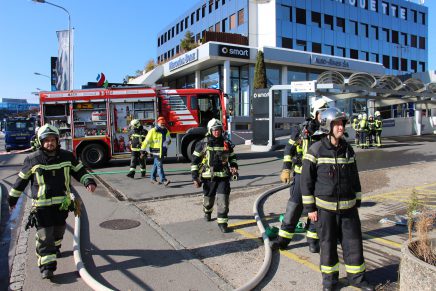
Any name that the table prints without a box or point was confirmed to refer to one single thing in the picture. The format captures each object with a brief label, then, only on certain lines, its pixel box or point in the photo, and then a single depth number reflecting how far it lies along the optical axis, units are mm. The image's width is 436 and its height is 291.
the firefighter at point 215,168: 5835
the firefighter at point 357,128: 19356
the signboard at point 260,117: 18812
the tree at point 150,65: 40375
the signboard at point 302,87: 17578
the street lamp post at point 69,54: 24812
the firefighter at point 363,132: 18625
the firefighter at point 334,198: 3725
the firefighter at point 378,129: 19039
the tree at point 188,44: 32938
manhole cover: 6176
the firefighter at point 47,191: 4277
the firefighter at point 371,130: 19053
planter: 2984
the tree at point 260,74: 25469
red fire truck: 13305
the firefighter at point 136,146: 11031
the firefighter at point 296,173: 4891
